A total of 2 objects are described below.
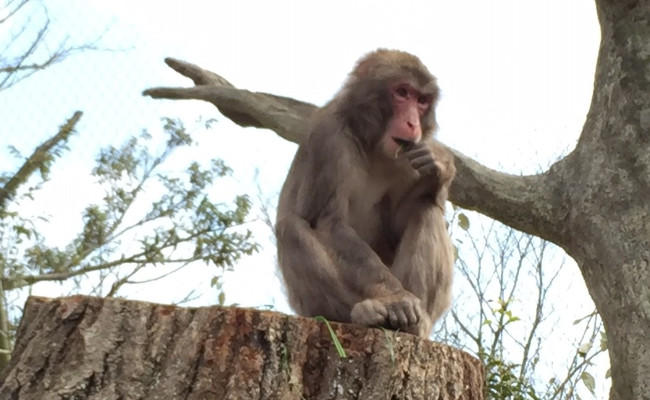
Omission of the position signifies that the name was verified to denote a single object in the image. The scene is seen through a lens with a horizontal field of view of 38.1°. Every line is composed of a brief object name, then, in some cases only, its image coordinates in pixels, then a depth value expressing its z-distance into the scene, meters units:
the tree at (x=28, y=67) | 12.18
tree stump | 3.21
